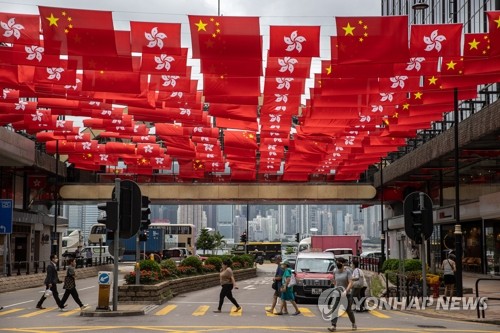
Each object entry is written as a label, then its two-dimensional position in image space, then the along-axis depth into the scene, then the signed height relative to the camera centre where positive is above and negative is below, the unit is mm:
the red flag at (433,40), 20203 +5216
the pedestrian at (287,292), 21516 -1661
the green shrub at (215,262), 41072 -1512
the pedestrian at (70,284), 22634 -1500
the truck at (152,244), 72438 -915
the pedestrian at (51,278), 23938 -1383
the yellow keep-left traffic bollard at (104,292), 20859 -1597
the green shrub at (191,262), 36438 -1335
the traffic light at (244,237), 70094 -251
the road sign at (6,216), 33312 +845
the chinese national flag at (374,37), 19297 +5100
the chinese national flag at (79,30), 19156 +5271
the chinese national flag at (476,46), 21969 +5524
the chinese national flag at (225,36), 19047 +5072
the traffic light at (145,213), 23547 +680
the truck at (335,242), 66250 -707
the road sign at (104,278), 20938 -1212
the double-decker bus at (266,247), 106062 -1827
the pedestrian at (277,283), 21950 -1466
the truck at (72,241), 86625 -738
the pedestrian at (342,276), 18736 -1057
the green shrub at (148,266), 27109 -1135
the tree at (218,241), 125781 -1170
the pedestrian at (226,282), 22125 -1414
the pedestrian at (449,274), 24281 -1307
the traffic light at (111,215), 20203 +531
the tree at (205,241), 113062 -1000
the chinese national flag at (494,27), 20141 +5548
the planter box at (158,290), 24500 -2039
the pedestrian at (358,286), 22453 -1566
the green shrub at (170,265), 31703 -1319
